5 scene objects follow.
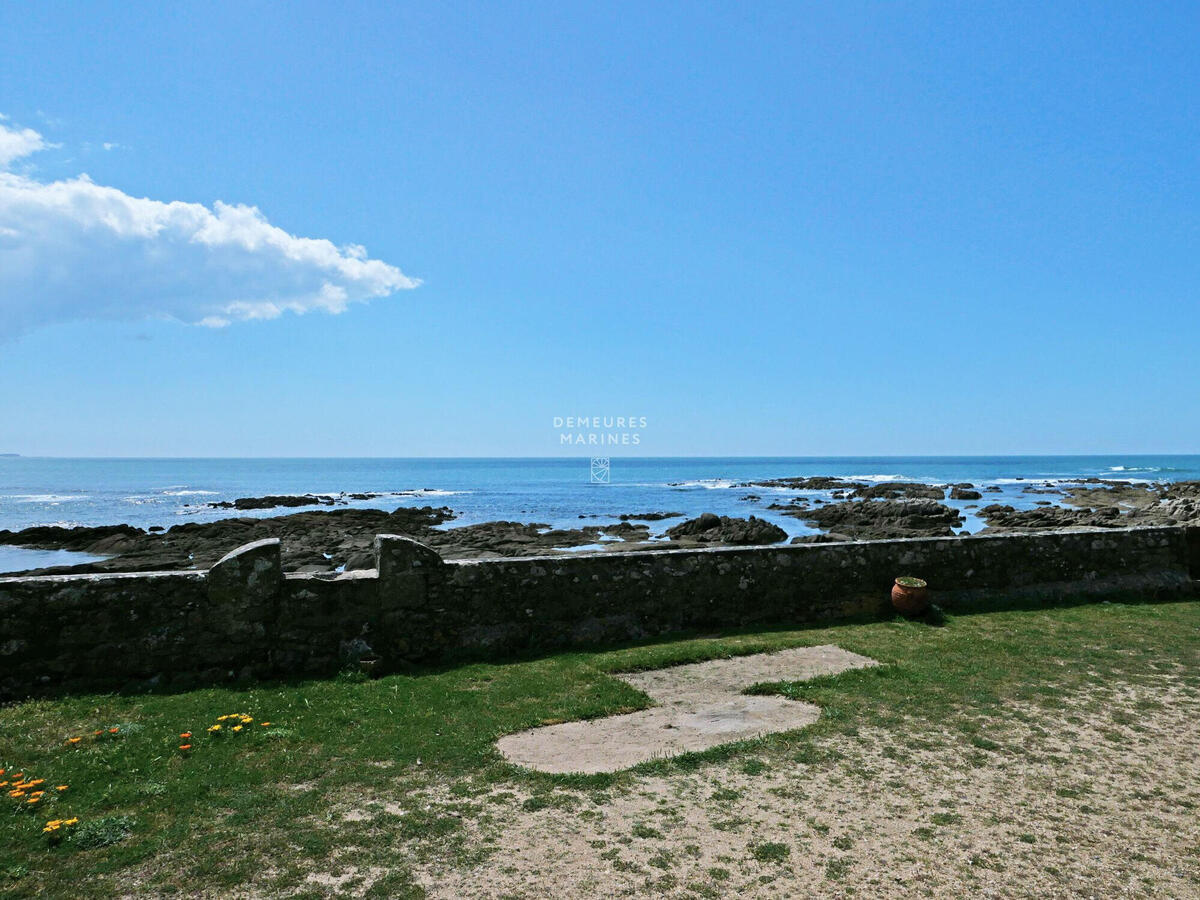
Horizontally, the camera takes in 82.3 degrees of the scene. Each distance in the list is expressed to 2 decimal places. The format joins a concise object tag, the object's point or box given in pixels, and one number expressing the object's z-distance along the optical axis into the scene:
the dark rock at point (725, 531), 31.62
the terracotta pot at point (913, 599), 10.02
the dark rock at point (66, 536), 34.16
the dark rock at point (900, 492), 61.34
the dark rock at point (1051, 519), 34.97
